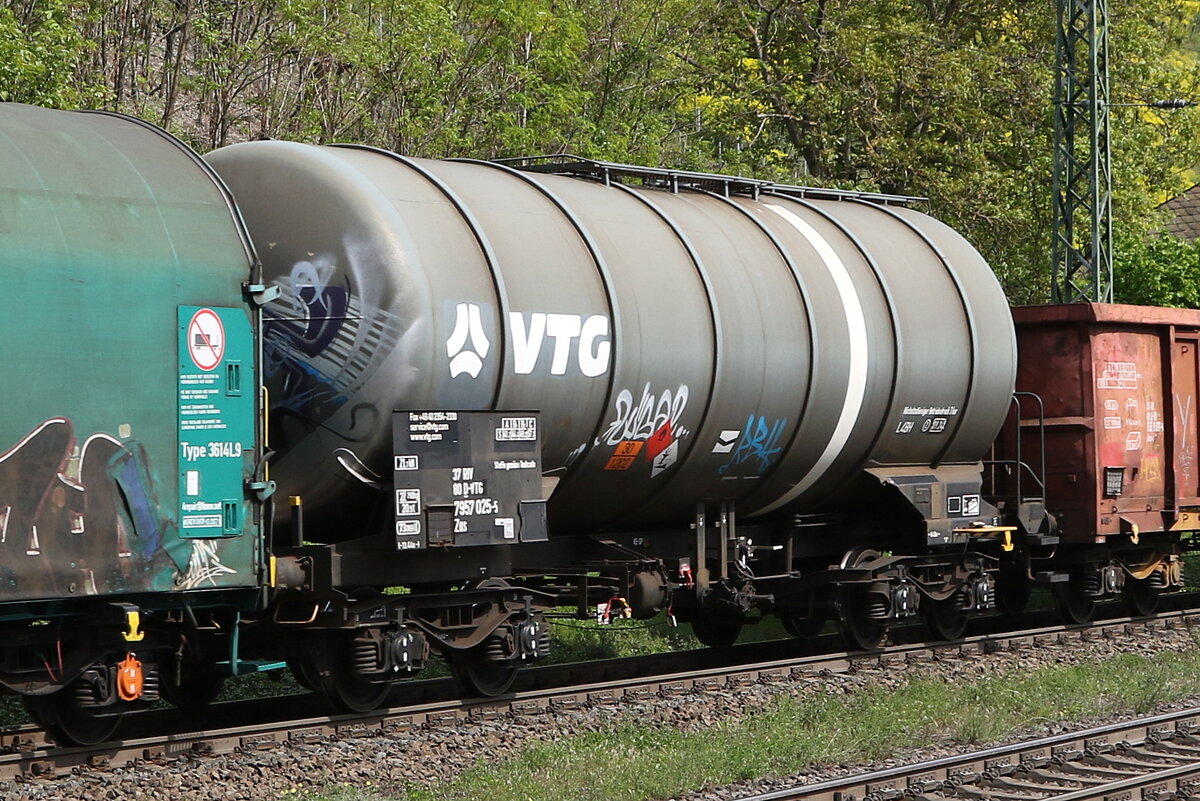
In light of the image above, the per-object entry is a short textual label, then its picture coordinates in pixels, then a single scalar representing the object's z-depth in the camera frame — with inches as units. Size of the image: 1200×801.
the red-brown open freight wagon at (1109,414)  1234.0
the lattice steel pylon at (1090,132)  1678.2
